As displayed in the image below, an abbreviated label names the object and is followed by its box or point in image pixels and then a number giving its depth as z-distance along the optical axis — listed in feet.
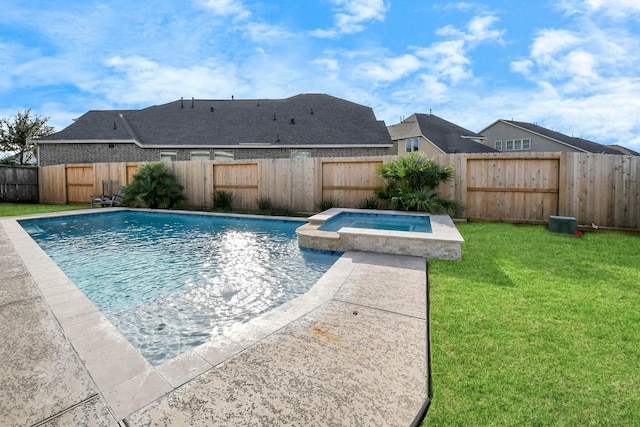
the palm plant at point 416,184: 27.94
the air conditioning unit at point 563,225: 21.66
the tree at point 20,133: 90.17
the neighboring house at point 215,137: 55.31
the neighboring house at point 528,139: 85.81
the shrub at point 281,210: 34.71
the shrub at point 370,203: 31.48
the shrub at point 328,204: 33.27
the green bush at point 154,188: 39.29
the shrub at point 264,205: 35.33
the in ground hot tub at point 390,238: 15.71
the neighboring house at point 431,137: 80.69
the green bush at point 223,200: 37.70
